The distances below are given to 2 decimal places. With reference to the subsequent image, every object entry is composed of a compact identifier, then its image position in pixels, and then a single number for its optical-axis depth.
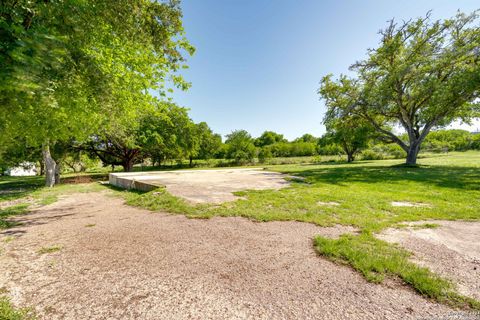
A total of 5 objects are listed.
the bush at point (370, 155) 40.97
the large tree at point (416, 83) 14.11
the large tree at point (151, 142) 20.53
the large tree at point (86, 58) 2.29
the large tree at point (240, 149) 38.12
